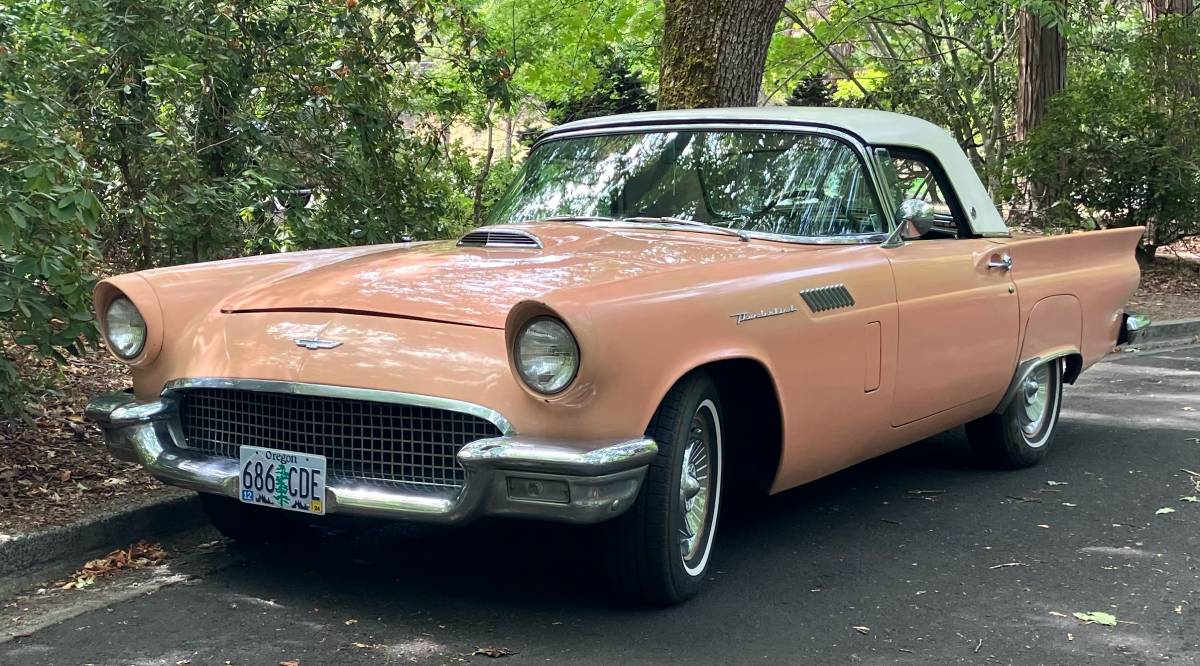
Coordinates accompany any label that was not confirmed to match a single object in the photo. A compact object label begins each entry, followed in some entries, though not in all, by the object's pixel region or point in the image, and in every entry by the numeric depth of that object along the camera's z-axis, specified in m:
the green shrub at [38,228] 4.52
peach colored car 3.47
